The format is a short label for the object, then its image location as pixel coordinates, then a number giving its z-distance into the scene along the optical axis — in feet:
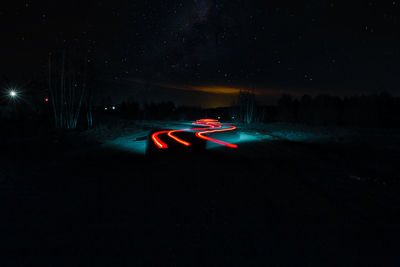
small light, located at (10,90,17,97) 110.95
